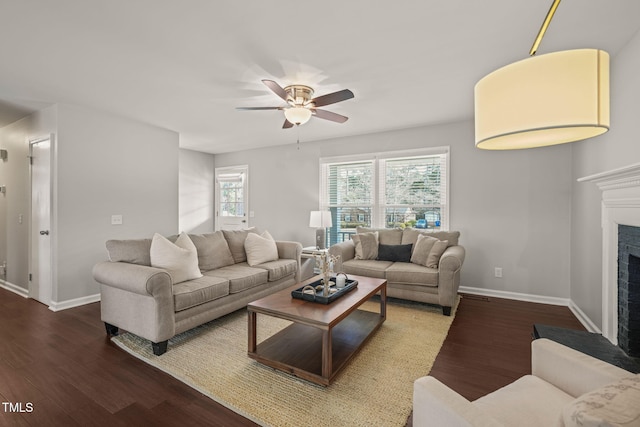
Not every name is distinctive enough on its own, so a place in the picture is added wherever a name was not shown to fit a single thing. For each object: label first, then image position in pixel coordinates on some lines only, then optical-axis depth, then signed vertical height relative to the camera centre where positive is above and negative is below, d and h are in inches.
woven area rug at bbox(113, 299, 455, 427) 71.6 -48.4
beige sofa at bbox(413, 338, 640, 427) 30.8 -27.8
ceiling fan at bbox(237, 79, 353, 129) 110.5 +40.9
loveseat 134.1 -26.0
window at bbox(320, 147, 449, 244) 180.2 +13.4
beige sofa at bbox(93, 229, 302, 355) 97.3 -29.9
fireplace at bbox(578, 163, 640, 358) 83.0 -13.8
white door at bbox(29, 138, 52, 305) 146.7 -6.5
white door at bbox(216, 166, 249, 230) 258.9 +11.5
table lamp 193.8 -8.2
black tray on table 96.2 -28.5
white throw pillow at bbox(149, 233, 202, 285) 115.2 -19.5
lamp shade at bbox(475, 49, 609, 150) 35.5 +14.5
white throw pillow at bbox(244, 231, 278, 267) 155.3 -21.0
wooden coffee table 81.4 -43.7
